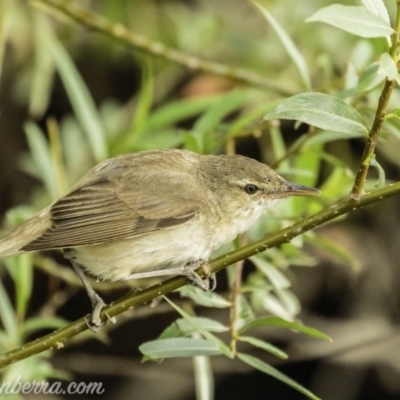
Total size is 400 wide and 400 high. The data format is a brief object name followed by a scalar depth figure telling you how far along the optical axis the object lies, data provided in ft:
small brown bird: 22.34
